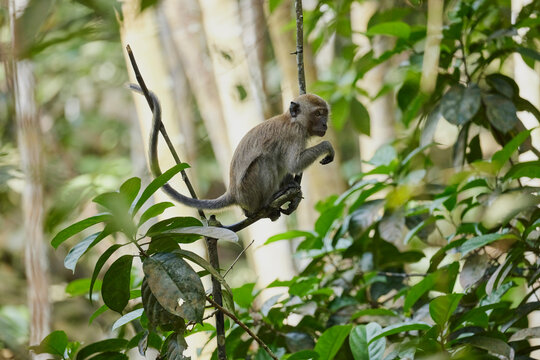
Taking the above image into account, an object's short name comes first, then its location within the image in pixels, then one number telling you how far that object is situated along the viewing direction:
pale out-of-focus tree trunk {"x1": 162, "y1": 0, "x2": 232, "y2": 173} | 16.25
